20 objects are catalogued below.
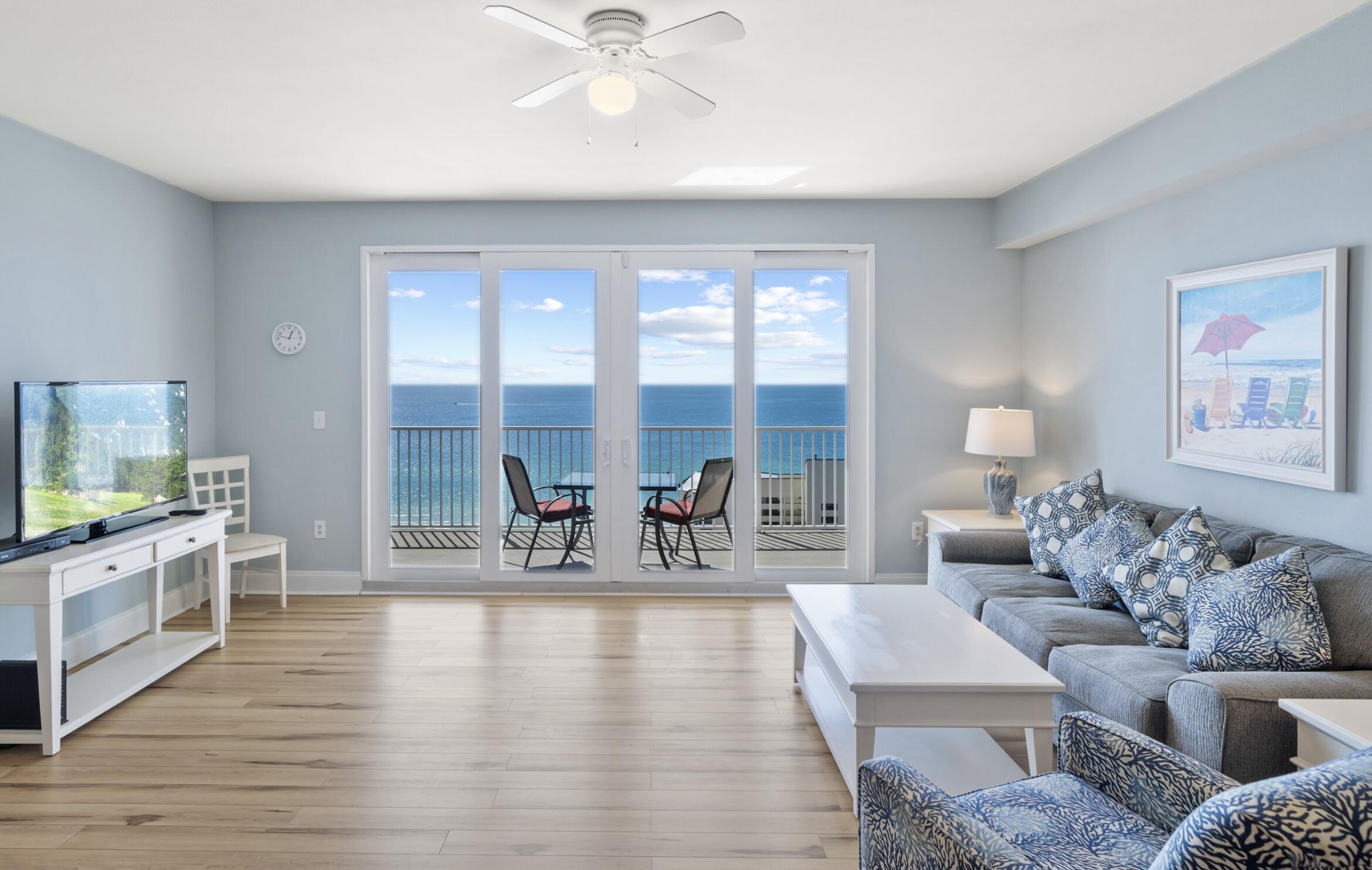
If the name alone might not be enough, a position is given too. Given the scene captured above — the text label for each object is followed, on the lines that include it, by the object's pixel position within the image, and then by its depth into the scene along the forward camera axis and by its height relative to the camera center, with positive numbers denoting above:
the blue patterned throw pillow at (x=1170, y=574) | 2.73 -0.55
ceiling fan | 2.24 +1.17
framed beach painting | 2.72 +0.22
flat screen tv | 3.08 -0.12
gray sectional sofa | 2.07 -0.78
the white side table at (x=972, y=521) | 4.41 -0.57
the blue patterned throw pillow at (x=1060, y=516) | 3.66 -0.44
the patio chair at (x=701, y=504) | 5.01 -0.53
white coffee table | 2.30 -0.78
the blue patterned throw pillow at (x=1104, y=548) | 3.16 -0.52
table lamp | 4.53 -0.10
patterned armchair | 0.92 -0.72
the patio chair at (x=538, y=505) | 5.01 -0.54
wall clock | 5.06 +0.56
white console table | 2.83 -0.73
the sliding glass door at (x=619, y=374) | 5.07 +0.33
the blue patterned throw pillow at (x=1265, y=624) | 2.29 -0.60
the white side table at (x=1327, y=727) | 1.75 -0.70
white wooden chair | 4.54 -0.46
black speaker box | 2.84 -0.99
